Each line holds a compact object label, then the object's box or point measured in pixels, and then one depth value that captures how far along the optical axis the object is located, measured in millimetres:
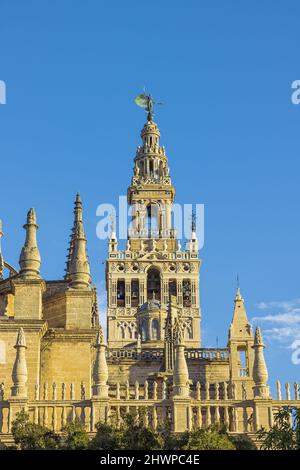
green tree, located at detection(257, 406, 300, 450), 38469
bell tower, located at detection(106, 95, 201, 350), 102562
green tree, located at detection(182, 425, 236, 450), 40188
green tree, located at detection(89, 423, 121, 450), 41031
